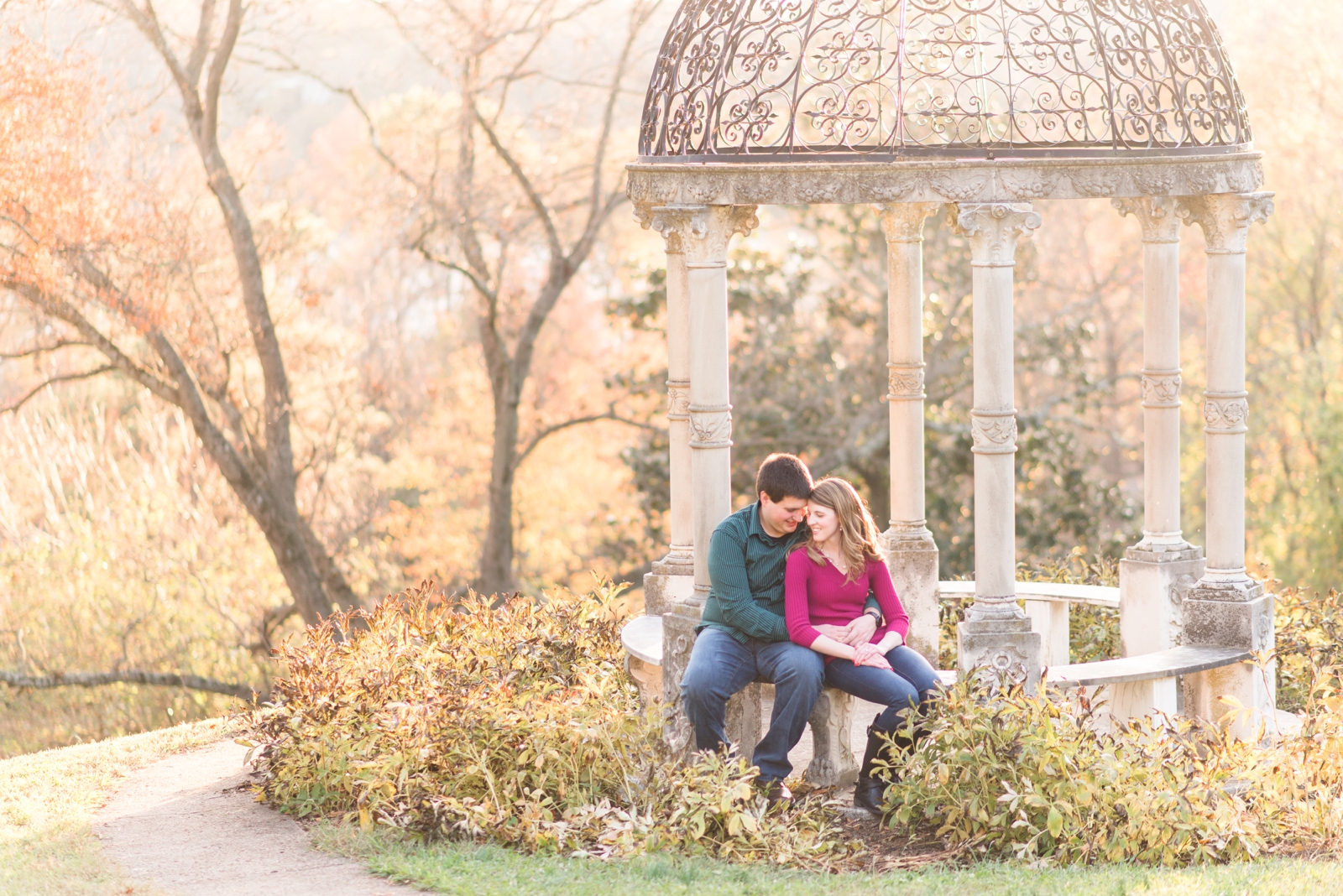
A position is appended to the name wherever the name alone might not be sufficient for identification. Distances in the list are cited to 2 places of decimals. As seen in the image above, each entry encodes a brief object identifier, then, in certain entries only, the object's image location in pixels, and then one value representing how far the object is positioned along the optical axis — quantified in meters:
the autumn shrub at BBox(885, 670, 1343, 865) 11.48
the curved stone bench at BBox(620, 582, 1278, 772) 13.24
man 12.45
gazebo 13.24
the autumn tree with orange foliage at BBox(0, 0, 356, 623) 26.87
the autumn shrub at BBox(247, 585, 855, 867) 11.87
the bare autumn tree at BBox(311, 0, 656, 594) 33.94
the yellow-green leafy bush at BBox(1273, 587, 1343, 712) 16.44
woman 12.54
